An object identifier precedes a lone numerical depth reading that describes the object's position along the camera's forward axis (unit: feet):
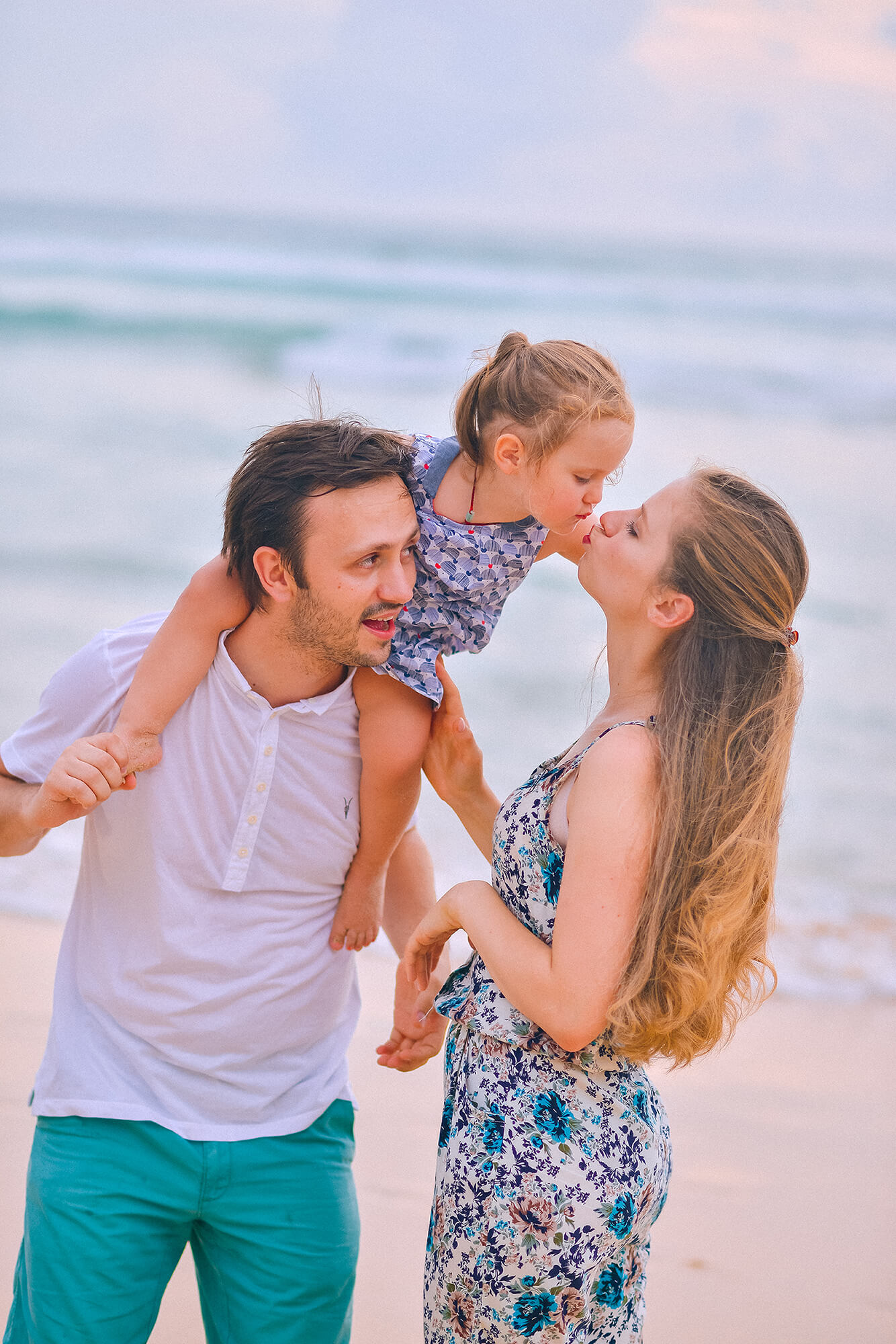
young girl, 7.18
